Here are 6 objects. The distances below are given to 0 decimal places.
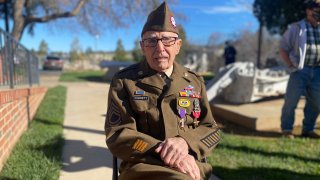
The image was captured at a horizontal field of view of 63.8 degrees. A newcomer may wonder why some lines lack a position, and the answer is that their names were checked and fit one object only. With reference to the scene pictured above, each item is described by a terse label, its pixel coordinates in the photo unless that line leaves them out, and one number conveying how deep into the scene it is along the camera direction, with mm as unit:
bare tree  10904
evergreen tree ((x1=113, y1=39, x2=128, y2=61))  34896
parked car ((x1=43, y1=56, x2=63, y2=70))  27192
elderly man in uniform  1434
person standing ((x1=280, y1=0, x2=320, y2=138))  3256
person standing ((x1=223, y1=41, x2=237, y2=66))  8665
